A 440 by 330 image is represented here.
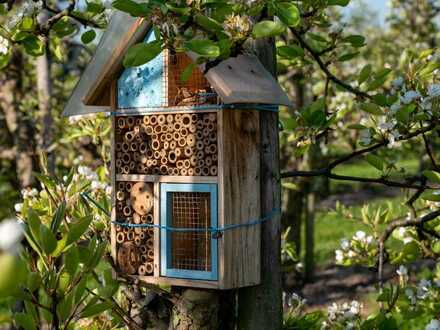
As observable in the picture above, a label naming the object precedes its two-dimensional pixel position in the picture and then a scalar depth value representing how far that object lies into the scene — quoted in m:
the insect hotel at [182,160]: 2.83
